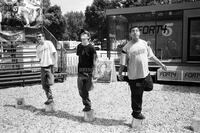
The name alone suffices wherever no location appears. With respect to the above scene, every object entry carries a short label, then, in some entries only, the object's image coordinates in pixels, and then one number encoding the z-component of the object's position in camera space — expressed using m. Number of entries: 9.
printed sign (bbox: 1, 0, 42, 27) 11.16
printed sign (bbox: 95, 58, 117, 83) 10.17
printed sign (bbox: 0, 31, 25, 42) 11.06
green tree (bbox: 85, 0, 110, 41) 47.66
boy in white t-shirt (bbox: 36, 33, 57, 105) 5.75
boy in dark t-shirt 4.99
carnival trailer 9.78
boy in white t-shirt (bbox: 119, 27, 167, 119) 4.43
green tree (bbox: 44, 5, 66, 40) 47.31
